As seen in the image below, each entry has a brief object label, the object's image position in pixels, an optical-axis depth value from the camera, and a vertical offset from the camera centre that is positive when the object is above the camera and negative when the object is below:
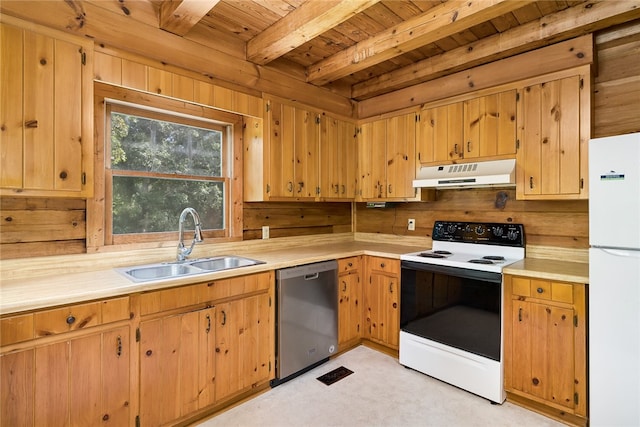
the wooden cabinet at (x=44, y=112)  1.60 +0.52
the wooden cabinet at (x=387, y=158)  3.09 +0.53
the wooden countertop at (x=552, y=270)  1.96 -0.38
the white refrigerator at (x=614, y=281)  1.69 -0.37
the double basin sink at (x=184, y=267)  2.11 -0.39
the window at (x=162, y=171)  2.24 +0.31
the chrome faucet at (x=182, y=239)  2.32 -0.20
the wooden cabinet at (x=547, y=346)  1.96 -0.86
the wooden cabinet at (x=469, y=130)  2.52 +0.68
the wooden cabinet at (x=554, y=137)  2.19 +0.52
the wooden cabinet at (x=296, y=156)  2.77 +0.51
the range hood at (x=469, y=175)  2.42 +0.29
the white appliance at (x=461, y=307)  2.22 -0.71
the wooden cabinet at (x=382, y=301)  2.83 -0.81
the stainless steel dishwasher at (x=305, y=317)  2.38 -0.83
